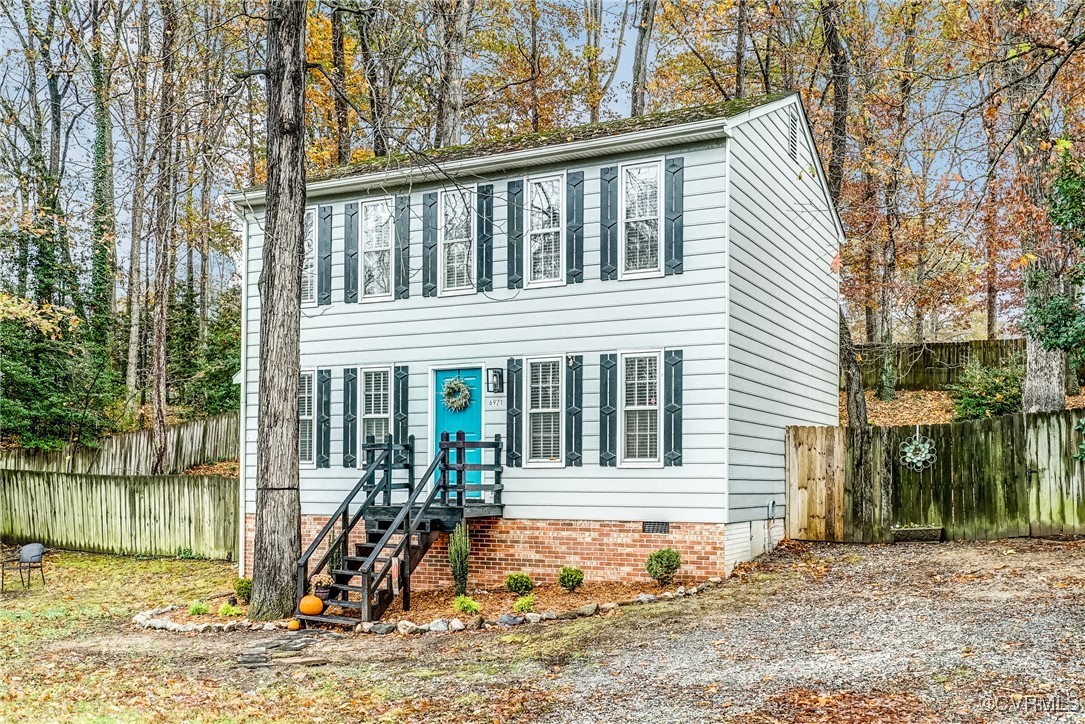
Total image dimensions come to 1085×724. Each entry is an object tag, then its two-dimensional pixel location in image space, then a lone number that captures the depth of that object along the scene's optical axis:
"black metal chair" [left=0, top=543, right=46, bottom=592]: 14.96
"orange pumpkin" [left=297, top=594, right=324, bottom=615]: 11.26
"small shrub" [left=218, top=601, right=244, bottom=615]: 11.92
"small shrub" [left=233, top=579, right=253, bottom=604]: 12.55
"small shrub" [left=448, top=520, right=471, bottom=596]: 12.05
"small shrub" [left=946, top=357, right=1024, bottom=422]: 19.75
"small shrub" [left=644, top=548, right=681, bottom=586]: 11.70
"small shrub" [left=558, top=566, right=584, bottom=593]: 12.08
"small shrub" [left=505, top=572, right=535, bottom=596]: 12.04
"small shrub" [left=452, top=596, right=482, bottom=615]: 11.15
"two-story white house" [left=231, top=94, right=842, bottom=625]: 12.24
